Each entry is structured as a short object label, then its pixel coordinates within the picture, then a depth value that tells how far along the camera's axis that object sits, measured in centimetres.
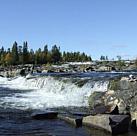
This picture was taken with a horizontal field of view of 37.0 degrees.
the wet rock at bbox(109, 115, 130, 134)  1068
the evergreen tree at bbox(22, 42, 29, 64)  8532
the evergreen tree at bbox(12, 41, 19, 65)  8444
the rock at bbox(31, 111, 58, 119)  1322
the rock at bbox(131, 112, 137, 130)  1119
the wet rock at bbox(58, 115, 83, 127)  1183
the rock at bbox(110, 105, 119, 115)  1250
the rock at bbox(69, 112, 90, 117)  1339
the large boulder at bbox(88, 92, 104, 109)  1455
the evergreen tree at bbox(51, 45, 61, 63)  9732
